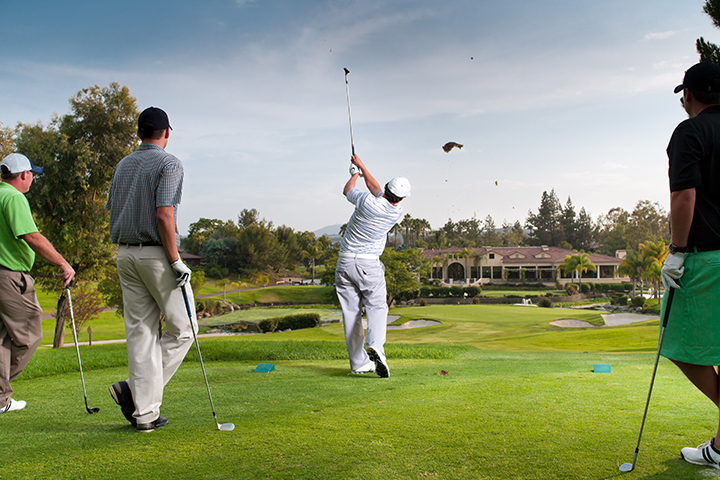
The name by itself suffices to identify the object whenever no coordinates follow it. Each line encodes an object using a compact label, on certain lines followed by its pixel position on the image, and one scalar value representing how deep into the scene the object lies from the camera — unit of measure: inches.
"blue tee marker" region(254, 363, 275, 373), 216.5
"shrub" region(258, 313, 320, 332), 1285.7
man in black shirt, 88.0
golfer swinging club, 201.6
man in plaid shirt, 118.4
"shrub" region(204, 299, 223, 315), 1849.8
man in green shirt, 144.2
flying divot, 405.5
